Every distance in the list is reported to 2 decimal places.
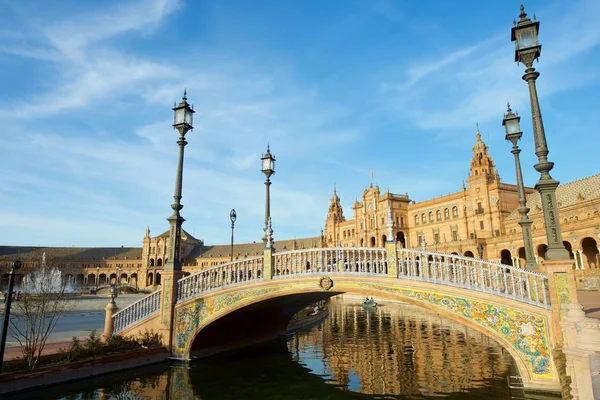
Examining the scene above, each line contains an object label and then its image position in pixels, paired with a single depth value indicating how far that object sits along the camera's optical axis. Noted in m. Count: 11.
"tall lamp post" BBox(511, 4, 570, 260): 9.21
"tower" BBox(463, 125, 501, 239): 61.34
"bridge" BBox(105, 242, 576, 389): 9.41
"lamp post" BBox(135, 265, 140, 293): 110.49
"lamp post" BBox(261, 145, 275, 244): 16.97
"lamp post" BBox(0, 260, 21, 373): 9.58
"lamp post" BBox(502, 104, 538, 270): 14.47
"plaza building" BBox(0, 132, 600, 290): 45.38
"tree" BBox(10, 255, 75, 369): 11.14
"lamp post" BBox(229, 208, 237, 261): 19.97
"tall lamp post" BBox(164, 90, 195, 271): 15.02
